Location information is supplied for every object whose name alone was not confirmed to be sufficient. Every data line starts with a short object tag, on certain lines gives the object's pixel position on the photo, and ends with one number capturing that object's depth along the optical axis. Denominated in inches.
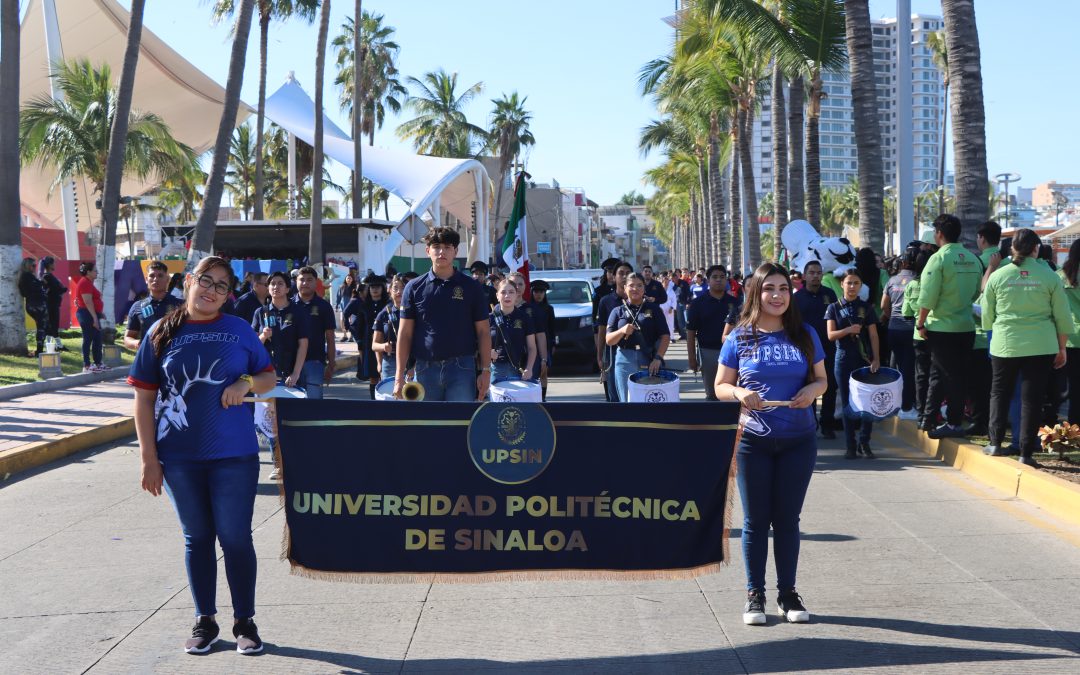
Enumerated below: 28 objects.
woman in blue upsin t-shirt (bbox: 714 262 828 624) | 211.9
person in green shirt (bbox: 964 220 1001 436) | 414.6
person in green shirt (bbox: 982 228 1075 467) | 338.3
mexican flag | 697.0
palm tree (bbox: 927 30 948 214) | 2607.3
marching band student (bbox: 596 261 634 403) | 436.4
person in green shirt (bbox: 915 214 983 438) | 396.8
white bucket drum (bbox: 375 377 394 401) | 341.4
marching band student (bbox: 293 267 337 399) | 388.2
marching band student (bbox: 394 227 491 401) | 307.6
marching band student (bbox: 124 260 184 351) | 374.0
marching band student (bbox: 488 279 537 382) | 418.6
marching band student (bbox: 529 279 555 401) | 528.9
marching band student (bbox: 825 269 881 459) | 409.7
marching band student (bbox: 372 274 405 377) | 413.4
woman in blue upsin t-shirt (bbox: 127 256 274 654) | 195.8
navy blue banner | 207.9
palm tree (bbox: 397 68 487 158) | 2573.8
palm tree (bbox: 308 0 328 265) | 1376.7
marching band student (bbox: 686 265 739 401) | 465.4
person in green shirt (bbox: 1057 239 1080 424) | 378.6
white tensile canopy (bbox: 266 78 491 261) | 1744.6
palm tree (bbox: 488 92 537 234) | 2765.7
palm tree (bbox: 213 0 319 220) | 1641.2
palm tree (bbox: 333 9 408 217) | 2292.1
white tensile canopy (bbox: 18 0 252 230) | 1947.6
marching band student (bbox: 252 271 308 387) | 379.9
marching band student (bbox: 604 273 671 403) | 399.9
